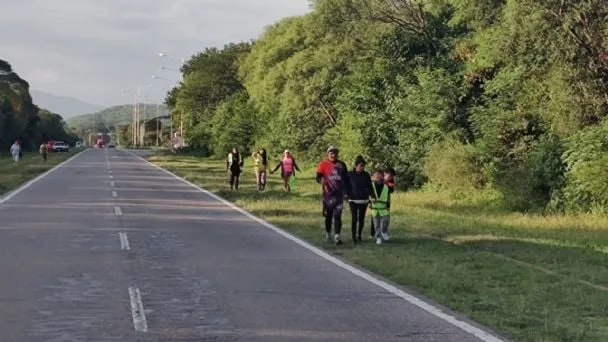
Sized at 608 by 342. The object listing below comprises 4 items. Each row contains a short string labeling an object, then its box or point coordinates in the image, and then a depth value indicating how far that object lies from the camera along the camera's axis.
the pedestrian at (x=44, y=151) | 63.03
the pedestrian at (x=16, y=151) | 61.66
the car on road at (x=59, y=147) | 108.80
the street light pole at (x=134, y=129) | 165.81
